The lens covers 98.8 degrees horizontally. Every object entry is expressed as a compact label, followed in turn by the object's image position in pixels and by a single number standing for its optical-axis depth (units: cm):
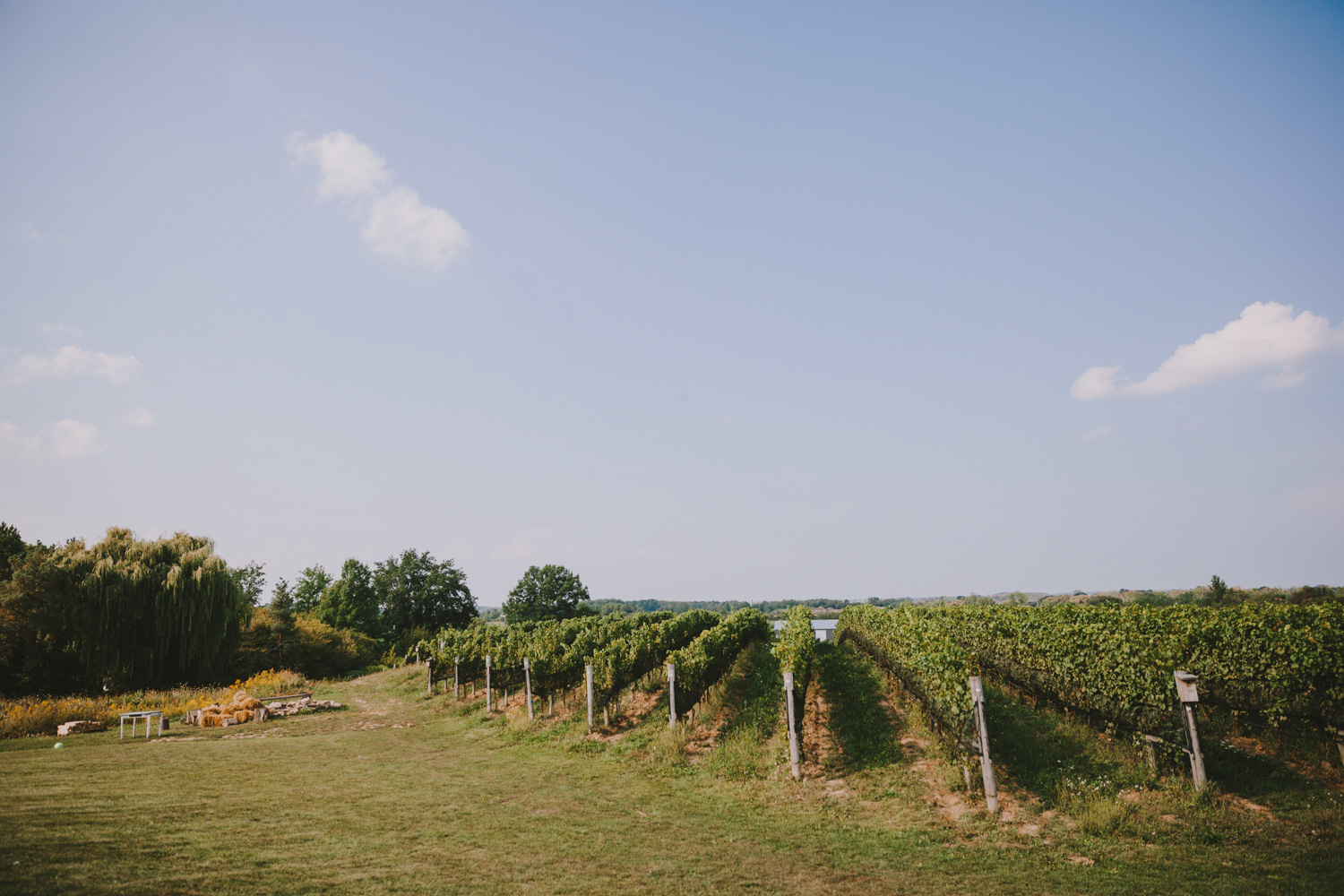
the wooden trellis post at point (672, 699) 1428
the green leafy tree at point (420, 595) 5841
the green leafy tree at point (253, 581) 6569
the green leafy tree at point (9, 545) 2984
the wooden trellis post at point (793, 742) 1148
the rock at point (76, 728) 1770
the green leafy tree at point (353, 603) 5684
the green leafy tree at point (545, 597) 6938
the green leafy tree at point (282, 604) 4221
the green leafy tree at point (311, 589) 6334
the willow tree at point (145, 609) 2430
